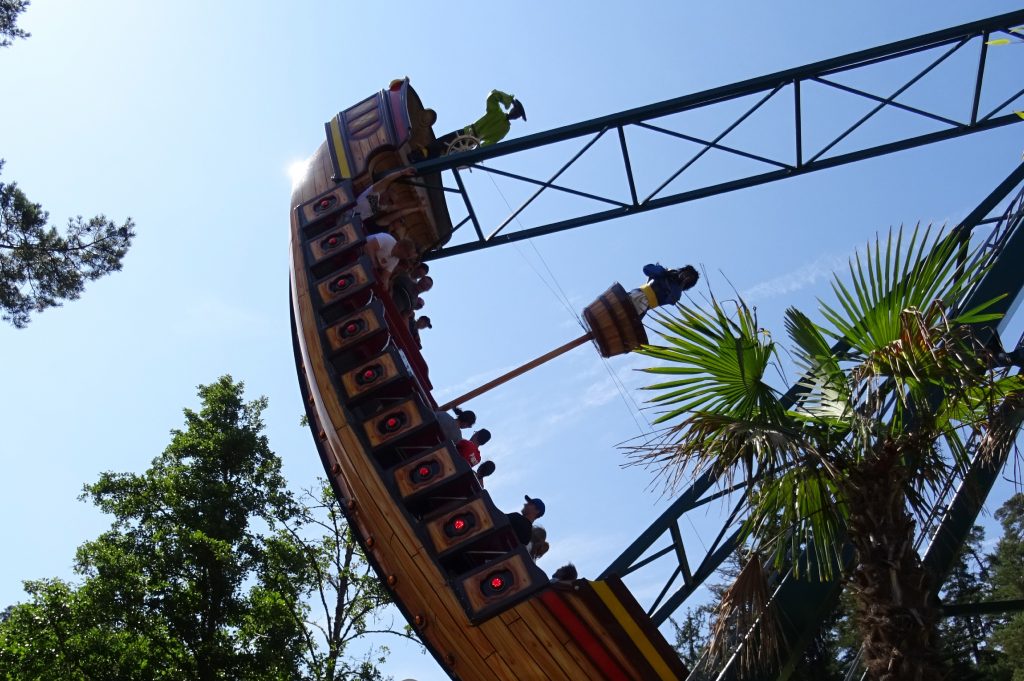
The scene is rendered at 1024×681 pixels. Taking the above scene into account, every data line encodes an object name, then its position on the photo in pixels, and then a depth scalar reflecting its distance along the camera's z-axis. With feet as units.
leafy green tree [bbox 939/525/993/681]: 71.72
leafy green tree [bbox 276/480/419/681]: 52.49
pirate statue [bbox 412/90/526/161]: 37.22
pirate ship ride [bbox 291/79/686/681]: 25.40
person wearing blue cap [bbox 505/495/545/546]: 28.60
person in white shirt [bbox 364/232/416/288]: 33.65
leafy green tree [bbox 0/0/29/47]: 39.45
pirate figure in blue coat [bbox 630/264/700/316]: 29.66
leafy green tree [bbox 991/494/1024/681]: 72.33
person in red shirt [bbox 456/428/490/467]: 29.96
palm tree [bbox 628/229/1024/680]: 14.07
